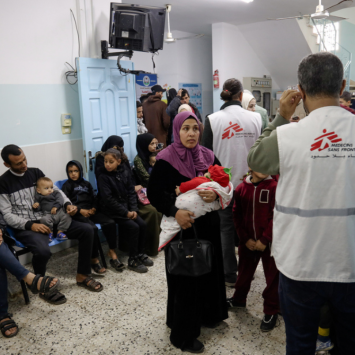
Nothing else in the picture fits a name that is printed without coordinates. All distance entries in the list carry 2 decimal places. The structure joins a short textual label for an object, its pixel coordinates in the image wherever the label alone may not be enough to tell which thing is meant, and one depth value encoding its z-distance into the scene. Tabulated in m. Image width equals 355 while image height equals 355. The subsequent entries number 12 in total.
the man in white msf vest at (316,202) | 1.19
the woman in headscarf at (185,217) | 1.96
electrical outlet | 3.77
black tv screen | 3.81
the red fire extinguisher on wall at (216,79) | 8.16
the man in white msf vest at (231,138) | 2.71
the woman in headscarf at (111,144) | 3.63
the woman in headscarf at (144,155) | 3.84
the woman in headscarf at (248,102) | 4.13
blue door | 3.72
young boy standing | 2.24
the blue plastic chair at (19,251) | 2.65
